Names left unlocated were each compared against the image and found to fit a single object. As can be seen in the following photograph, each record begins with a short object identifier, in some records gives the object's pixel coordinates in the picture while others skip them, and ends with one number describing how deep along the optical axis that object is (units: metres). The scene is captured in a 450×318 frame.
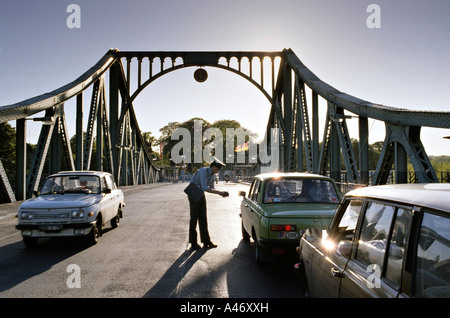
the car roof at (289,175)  7.54
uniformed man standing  8.48
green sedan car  6.27
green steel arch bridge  10.09
